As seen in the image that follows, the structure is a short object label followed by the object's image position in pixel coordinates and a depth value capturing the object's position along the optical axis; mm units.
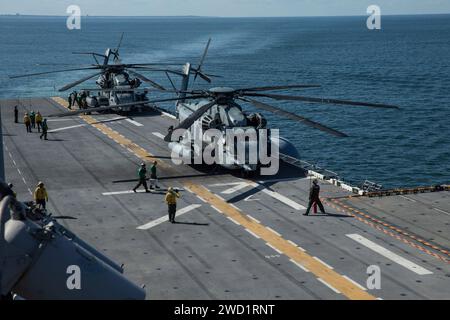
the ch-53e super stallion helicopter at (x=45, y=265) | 11992
